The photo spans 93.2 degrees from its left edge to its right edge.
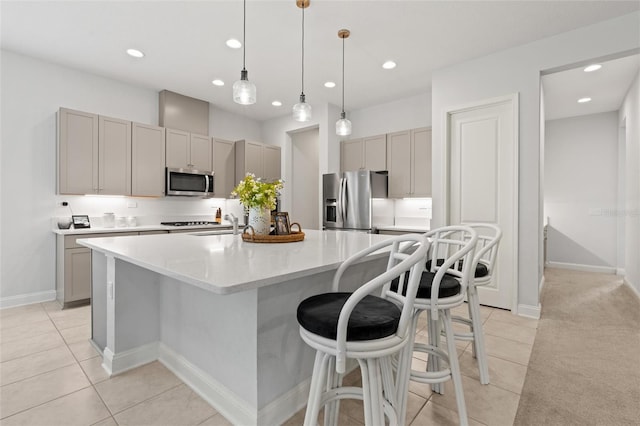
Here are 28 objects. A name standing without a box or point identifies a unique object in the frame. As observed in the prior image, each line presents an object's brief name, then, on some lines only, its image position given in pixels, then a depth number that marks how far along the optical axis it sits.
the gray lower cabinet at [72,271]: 3.30
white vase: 2.26
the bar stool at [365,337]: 1.02
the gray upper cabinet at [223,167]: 4.95
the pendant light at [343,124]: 2.99
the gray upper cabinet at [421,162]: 4.20
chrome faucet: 2.71
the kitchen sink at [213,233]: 2.70
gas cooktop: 4.54
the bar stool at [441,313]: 1.37
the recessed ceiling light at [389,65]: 3.62
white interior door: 3.27
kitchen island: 1.34
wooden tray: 2.17
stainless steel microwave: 4.32
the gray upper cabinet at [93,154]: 3.47
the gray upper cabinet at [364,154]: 4.64
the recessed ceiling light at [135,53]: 3.33
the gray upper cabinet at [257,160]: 5.11
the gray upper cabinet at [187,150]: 4.38
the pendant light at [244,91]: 2.13
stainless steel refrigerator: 4.37
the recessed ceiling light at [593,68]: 3.49
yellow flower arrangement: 2.24
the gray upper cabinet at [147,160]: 4.02
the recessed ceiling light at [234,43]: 3.12
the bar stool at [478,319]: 1.85
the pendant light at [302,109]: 2.48
